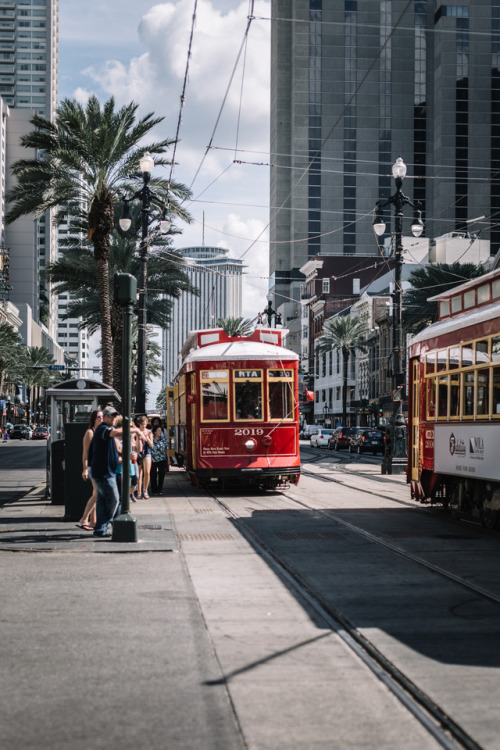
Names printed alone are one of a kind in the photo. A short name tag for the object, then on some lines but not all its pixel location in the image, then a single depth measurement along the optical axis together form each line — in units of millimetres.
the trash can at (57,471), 18453
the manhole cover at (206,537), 13727
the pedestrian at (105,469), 13880
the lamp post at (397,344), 30094
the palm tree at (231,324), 79062
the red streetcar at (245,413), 22375
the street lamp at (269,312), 53625
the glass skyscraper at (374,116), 135000
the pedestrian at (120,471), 15143
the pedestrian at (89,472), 14656
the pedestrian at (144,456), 21188
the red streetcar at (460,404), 14156
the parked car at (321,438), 67562
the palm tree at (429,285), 53969
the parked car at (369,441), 56094
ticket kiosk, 15727
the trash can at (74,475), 15688
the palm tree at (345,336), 91125
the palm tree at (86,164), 29453
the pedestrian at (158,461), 22516
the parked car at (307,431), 80438
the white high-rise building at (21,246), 167500
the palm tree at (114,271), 37406
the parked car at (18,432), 103312
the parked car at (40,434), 101844
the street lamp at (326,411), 115338
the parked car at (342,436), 60688
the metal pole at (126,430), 13211
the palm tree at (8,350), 95562
